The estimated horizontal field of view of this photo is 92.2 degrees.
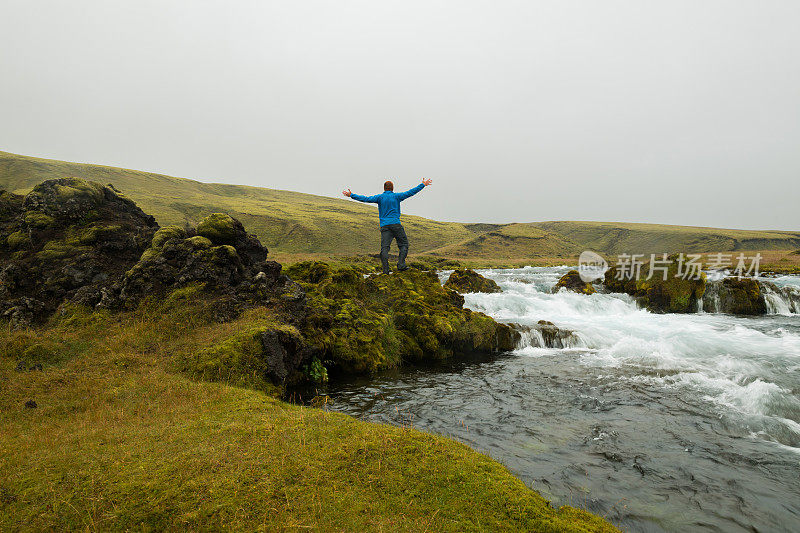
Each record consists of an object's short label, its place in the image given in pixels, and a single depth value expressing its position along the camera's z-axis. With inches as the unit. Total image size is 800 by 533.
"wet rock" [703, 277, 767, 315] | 1087.6
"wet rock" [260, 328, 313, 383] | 414.3
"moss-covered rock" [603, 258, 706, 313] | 1123.9
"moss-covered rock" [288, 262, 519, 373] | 525.7
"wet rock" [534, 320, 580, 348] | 706.8
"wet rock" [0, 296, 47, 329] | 411.2
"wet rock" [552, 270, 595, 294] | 1300.7
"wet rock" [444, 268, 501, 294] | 1285.7
